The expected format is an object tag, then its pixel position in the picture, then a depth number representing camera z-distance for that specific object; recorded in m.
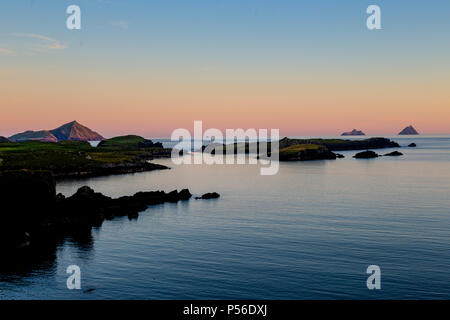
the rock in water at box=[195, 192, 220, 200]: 94.69
